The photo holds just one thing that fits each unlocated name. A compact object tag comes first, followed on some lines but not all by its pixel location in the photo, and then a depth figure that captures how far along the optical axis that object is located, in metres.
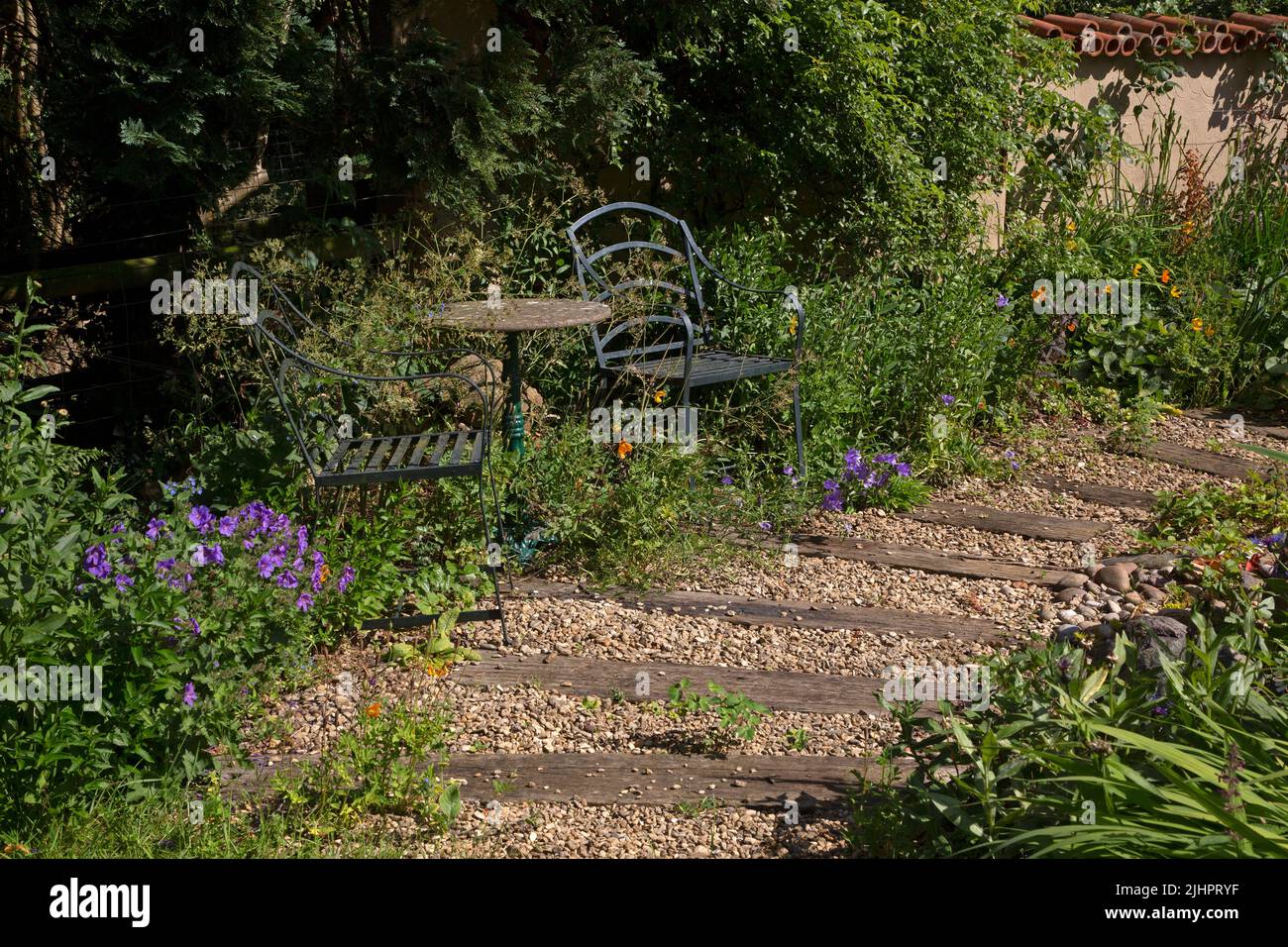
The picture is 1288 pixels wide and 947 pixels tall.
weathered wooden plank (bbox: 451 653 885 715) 3.73
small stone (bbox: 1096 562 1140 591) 4.48
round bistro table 4.51
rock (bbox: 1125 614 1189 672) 3.22
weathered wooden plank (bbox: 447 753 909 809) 3.14
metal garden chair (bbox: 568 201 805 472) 5.21
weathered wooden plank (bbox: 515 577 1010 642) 4.32
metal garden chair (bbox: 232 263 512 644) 3.86
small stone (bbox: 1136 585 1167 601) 4.30
